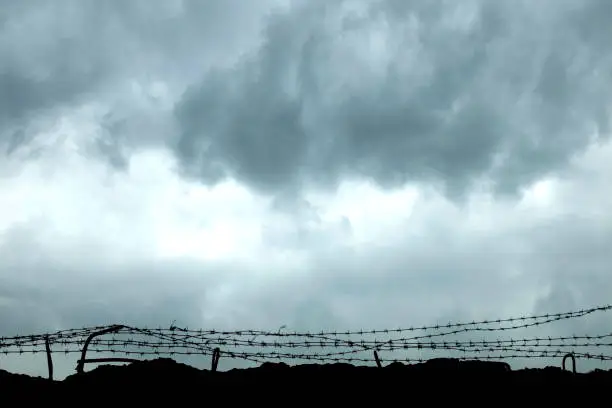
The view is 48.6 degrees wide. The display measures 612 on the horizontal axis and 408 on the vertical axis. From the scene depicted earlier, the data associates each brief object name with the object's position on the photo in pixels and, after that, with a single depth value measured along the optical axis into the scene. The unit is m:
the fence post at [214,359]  10.23
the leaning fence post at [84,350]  9.77
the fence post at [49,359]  10.49
